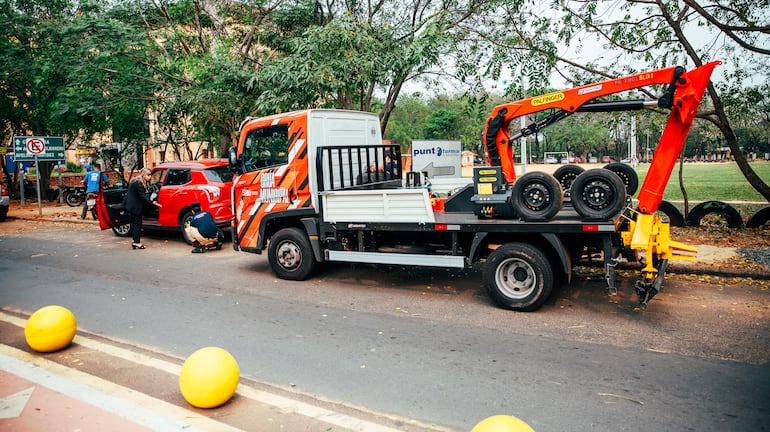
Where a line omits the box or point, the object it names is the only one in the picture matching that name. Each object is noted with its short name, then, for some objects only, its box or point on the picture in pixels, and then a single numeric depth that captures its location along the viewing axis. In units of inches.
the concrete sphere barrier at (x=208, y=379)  164.6
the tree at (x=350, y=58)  470.3
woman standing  480.4
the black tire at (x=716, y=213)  452.1
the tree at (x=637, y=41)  419.5
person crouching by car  461.4
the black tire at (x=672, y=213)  455.2
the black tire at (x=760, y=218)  440.8
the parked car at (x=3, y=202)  711.7
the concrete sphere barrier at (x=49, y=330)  215.2
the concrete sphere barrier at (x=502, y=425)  112.0
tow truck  252.1
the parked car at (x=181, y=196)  479.5
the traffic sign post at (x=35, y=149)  739.4
